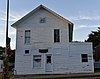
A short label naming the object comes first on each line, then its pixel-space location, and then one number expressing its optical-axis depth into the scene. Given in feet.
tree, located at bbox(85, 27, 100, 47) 96.22
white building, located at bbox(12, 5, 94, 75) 40.97
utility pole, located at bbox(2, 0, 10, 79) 23.19
